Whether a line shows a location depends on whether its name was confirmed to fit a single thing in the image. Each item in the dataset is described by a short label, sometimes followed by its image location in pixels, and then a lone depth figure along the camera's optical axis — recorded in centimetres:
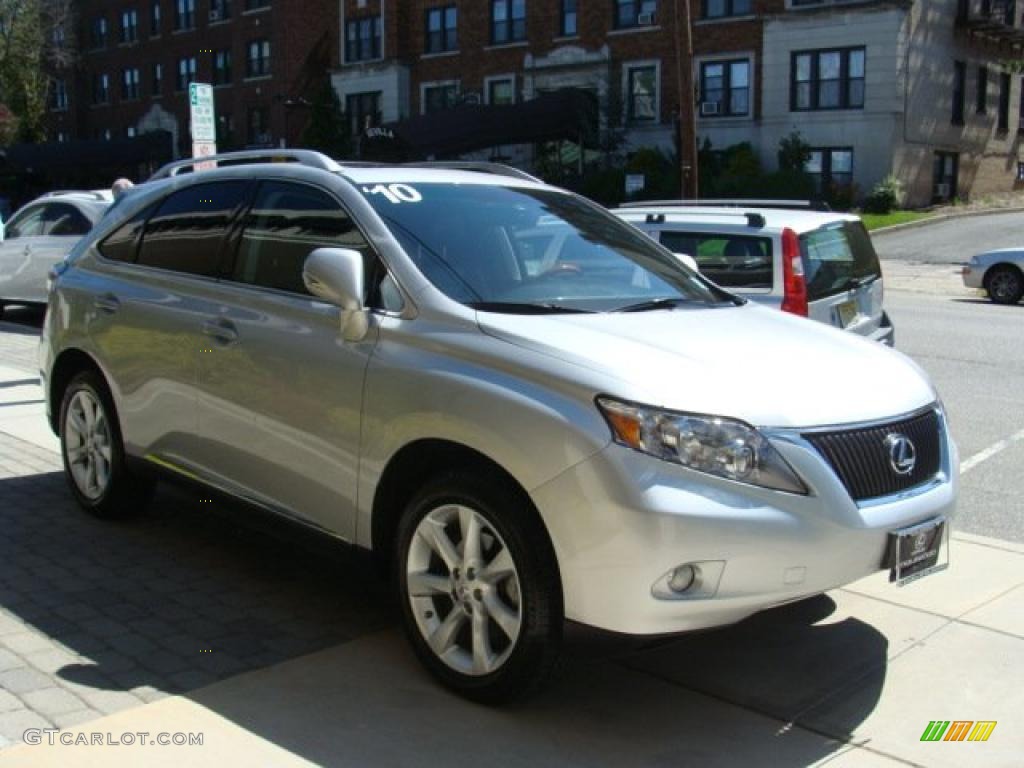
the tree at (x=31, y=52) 5694
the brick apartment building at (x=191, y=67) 5356
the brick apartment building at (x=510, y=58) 4003
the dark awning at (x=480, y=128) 3588
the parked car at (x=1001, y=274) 1950
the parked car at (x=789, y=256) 823
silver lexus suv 348
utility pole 1786
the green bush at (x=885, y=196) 3475
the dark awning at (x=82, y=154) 4794
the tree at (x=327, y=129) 4794
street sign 1205
